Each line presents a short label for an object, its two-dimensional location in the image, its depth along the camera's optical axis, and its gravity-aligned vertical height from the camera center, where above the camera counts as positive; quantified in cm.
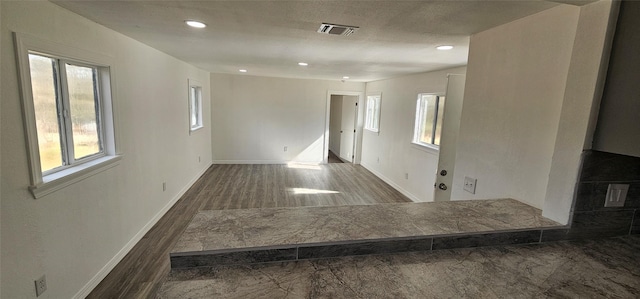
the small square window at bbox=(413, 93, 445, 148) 440 -7
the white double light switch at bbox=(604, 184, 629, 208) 146 -38
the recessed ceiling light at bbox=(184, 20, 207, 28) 213 +64
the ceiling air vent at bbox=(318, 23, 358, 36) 210 +65
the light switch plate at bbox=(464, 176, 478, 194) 218 -54
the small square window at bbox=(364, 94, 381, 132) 681 -2
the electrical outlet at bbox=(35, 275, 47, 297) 170 -117
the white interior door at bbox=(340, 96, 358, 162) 759 -40
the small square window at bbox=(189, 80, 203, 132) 553 -3
